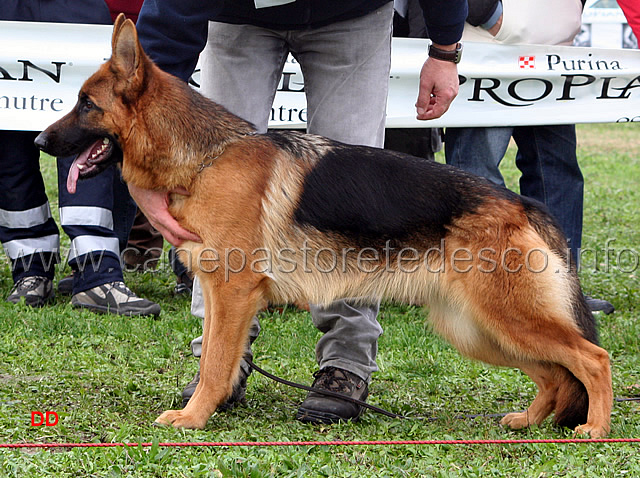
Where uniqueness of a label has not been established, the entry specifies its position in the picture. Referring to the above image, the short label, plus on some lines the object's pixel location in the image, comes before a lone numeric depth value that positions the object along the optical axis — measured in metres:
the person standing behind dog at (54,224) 5.17
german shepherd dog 3.09
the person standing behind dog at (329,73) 3.40
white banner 5.61
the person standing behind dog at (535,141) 5.53
